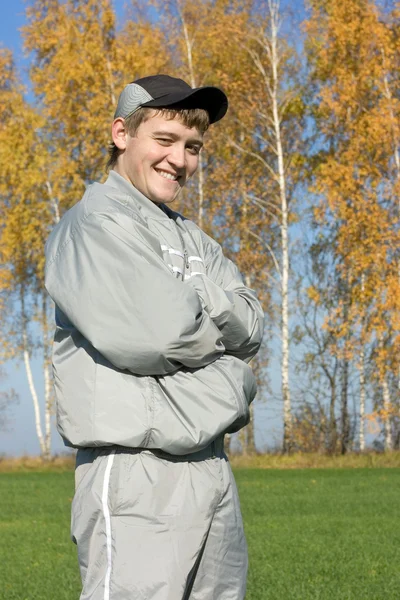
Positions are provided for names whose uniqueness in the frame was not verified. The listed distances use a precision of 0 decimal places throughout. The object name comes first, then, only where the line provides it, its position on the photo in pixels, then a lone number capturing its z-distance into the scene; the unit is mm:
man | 2686
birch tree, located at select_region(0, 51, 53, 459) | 29438
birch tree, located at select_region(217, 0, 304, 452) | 26578
